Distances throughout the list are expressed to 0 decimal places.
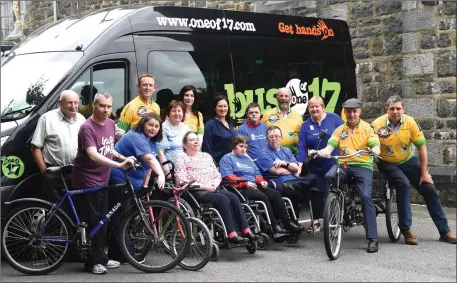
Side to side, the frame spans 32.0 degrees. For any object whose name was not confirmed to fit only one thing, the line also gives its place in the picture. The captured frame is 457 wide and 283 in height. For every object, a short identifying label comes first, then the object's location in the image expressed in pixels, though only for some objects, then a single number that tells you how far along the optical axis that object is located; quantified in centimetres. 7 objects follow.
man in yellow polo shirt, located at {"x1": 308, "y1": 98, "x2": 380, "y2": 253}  774
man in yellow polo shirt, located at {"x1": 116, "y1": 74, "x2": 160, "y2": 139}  748
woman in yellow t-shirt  798
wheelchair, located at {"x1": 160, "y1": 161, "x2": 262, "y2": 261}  716
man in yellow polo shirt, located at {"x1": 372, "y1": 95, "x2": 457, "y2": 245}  808
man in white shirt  683
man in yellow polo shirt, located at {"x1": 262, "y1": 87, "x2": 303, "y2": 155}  859
